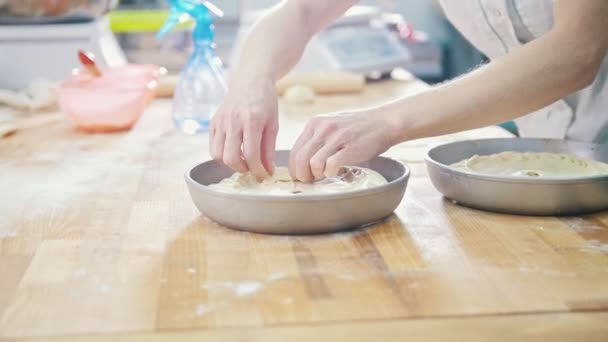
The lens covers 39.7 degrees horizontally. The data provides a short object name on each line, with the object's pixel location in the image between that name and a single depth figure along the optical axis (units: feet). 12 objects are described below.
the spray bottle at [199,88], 5.93
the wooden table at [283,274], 2.55
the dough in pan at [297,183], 3.70
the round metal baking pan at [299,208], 3.26
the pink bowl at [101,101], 5.81
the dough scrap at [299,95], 6.82
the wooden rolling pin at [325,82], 7.20
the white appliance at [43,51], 7.21
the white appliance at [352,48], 7.77
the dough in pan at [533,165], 3.90
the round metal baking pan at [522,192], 3.49
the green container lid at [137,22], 8.84
